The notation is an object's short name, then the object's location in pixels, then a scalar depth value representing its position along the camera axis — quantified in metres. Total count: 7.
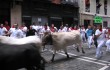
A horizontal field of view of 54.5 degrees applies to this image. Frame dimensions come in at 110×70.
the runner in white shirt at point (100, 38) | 5.28
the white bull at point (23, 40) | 3.64
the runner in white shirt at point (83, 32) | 9.68
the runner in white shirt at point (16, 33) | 6.08
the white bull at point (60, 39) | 5.08
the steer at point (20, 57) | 2.25
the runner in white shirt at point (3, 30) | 6.45
